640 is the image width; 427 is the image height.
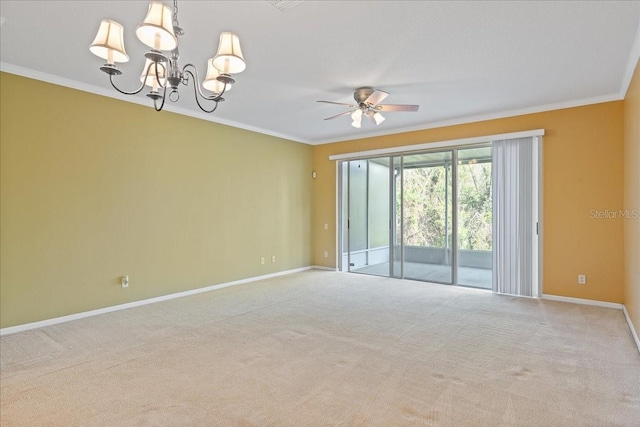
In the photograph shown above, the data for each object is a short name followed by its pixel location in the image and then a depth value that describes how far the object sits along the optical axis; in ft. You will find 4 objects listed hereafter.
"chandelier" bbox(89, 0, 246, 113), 6.03
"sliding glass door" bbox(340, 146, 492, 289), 18.80
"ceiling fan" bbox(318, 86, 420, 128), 13.25
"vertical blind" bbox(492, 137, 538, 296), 16.52
